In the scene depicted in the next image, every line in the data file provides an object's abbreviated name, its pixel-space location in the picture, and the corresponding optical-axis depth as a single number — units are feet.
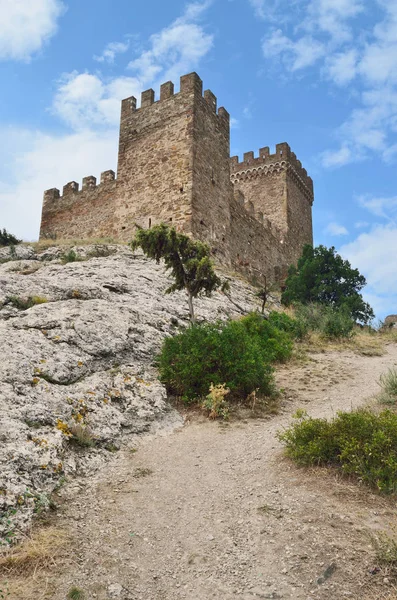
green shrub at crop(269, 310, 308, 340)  45.75
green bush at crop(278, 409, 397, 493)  16.89
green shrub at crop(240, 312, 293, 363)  37.60
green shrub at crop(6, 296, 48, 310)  32.55
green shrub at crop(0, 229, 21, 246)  61.31
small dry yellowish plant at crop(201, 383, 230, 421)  25.40
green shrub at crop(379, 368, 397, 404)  26.45
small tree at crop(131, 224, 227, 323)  36.27
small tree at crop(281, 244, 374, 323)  61.67
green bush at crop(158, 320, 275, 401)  27.50
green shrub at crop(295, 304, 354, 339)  47.85
